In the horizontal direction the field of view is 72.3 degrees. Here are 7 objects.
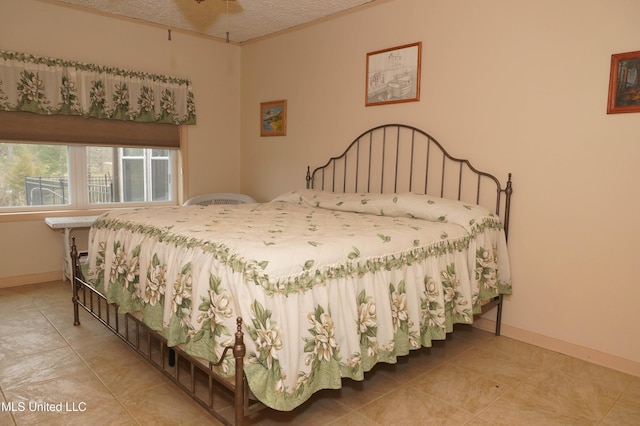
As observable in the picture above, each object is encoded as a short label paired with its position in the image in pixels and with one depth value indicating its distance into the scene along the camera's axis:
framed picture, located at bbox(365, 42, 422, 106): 3.29
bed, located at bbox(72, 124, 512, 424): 1.57
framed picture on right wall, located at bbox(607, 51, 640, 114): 2.32
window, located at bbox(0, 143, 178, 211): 3.76
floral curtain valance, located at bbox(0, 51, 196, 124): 3.48
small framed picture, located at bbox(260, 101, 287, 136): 4.46
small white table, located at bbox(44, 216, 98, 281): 3.60
